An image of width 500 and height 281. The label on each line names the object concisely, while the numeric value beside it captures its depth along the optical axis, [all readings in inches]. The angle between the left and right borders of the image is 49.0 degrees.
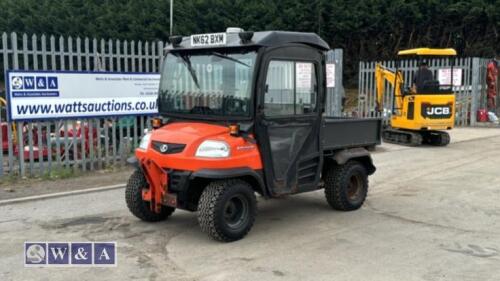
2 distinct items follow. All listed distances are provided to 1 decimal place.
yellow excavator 543.5
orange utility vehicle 223.0
